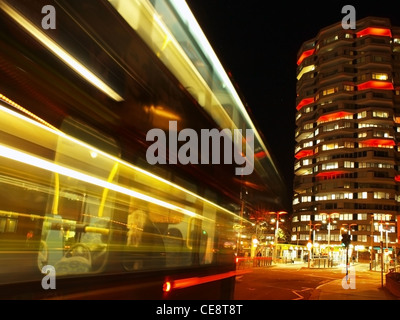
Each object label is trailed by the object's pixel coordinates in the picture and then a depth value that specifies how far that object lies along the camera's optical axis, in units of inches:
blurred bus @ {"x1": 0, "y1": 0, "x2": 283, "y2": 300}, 107.4
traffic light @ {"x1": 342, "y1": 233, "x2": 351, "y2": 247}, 658.2
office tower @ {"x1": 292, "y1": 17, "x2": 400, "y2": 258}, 2997.0
